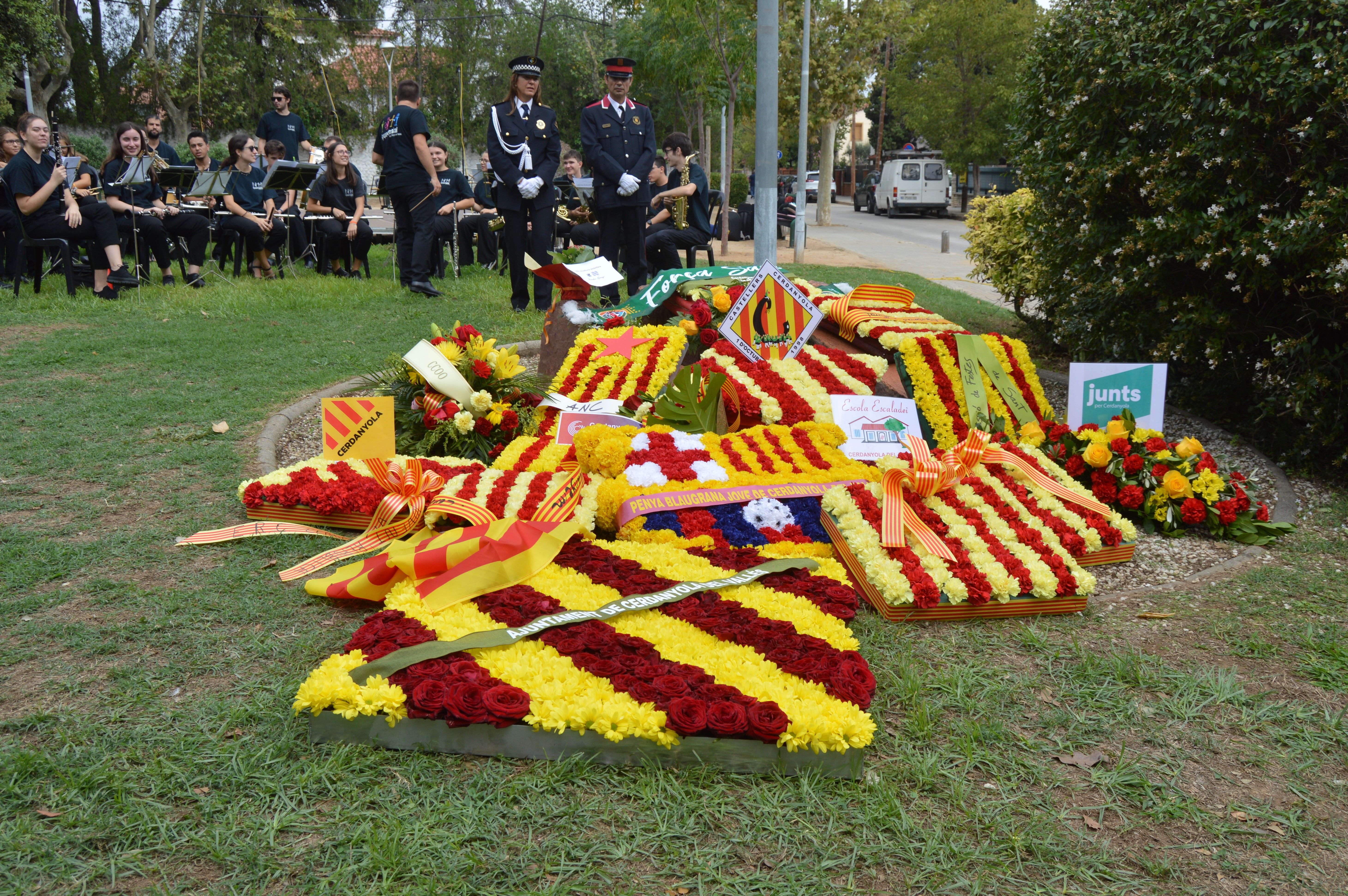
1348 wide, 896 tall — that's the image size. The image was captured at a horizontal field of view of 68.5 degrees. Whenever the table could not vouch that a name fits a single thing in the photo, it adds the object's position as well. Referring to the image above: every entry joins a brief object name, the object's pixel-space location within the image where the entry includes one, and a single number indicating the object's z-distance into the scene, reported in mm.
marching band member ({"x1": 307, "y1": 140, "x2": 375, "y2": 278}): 12844
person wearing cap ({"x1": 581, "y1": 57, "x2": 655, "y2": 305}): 9242
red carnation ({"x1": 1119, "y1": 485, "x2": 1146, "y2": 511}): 4461
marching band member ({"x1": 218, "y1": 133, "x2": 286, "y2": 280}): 12000
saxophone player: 10758
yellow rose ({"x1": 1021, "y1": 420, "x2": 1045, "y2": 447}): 4695
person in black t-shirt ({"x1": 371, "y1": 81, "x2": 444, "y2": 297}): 10156
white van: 36094
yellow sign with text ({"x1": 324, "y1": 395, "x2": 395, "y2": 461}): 4656
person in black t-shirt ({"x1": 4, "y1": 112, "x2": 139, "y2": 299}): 9797
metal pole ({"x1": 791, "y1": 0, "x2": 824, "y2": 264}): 18141
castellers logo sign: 5676
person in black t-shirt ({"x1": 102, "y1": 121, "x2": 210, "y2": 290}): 11289
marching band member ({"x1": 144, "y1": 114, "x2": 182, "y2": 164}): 12250
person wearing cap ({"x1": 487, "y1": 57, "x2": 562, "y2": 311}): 9172
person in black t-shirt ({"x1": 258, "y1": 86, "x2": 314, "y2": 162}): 13438
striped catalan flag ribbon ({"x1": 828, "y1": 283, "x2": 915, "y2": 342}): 5988
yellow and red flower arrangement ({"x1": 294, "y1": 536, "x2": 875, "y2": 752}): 2549
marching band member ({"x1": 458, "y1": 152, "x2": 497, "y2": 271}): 14625
